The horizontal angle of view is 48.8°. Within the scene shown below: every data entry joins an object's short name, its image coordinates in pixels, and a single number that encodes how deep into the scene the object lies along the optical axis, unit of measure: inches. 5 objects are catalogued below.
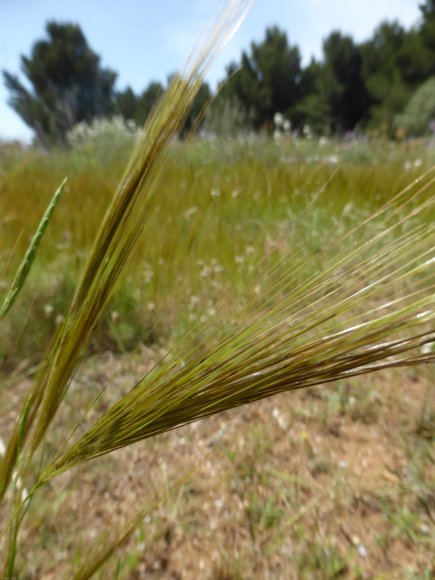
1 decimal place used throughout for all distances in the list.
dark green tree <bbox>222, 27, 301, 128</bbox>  1080.8
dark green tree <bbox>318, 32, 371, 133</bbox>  1039.6
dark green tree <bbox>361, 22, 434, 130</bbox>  901.2
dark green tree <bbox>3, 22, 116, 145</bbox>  860.4
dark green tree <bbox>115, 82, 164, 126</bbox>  1006.2
